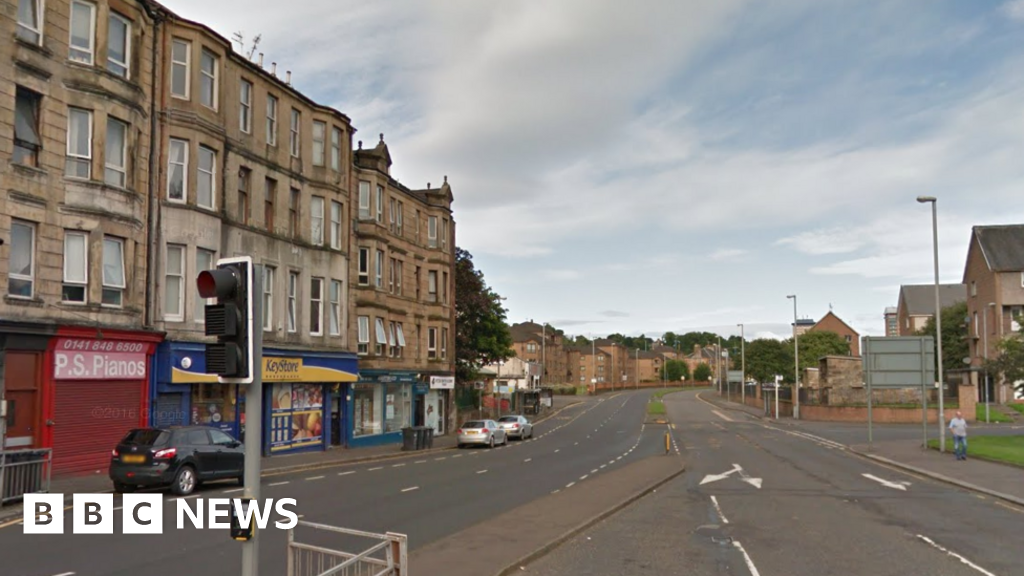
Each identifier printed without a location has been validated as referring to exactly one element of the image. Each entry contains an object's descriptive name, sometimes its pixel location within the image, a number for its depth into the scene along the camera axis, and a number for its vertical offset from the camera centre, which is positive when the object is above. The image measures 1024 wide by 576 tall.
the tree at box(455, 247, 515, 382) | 60.81 +1.98
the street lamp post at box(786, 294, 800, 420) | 67.00 -3.64
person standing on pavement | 30.21 -3.08
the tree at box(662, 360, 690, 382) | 191.75 -4.66
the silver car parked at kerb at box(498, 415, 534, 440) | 47.97 -4.31
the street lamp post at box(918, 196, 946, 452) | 33.72 +4.07
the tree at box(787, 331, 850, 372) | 118.69 +0.55
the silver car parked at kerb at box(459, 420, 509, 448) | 41.72 -4.06
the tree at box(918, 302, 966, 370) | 88.06 +1.21
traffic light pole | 5.96 -0.47
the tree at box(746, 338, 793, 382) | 110.59 -1.31
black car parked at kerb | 19.27 -2.51
